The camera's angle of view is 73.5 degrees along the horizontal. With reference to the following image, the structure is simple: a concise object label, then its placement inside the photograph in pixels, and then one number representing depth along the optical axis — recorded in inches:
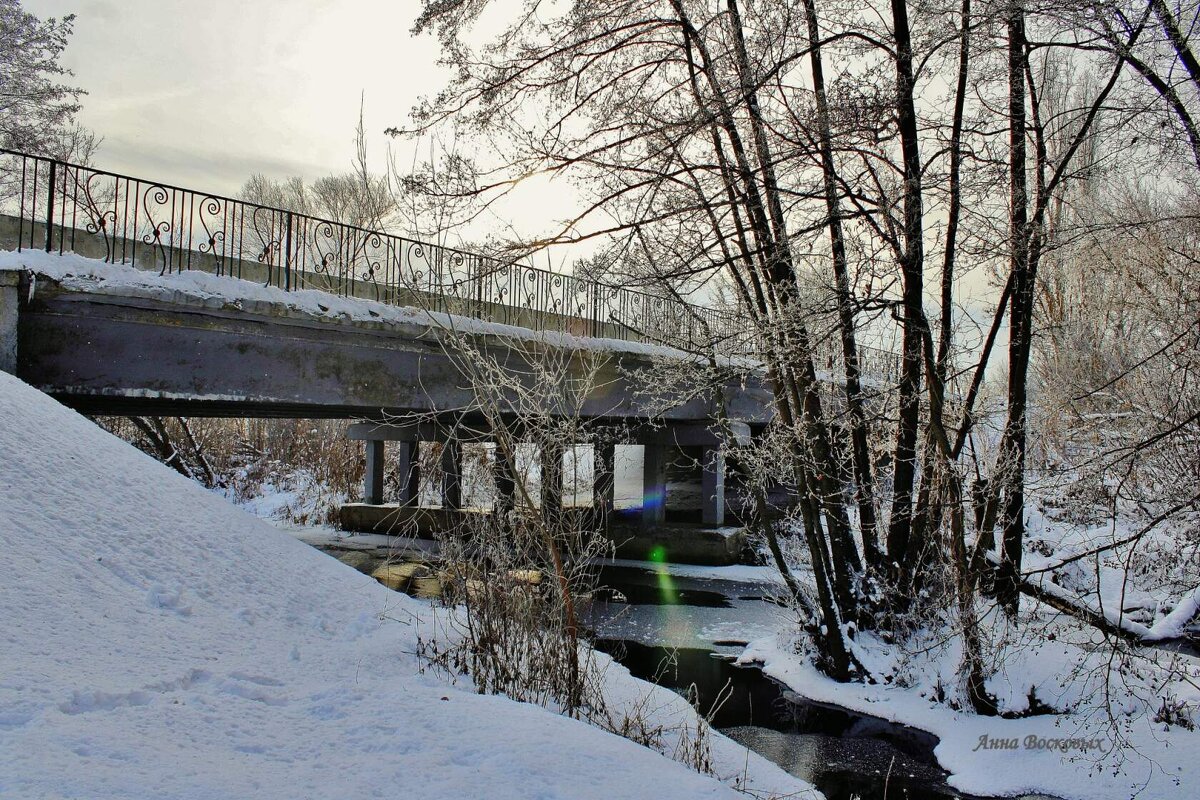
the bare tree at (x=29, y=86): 830.0
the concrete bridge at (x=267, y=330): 331.6
